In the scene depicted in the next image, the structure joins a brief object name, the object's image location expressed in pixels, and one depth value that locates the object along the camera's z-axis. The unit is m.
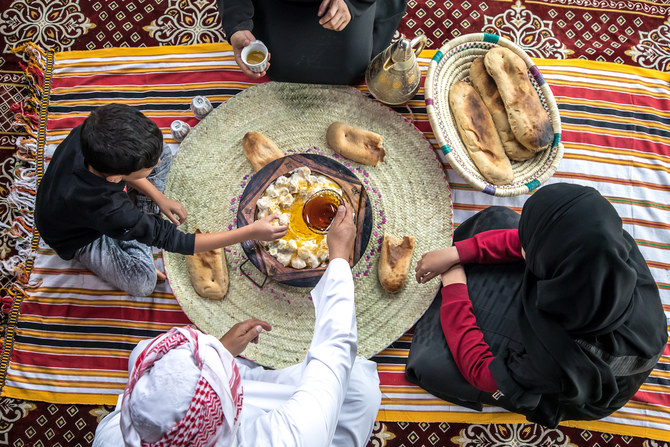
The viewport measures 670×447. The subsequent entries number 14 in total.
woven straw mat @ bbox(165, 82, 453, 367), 1.63
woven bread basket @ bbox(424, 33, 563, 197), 1.58
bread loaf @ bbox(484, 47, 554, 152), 1.60
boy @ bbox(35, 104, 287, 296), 1.24
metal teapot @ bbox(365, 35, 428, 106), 1.56
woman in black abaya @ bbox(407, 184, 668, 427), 1.00
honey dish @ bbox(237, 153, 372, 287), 1.54
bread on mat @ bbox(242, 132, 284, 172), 1.68
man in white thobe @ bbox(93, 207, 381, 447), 0.89
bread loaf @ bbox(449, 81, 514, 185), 1.62
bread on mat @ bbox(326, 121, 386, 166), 1.71
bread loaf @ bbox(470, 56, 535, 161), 1.66
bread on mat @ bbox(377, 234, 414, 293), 1.62
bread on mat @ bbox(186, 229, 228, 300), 1.62
